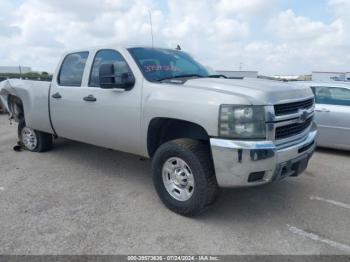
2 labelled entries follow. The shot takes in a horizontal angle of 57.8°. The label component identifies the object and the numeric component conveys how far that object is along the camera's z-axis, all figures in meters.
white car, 6.34
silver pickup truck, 3.08
